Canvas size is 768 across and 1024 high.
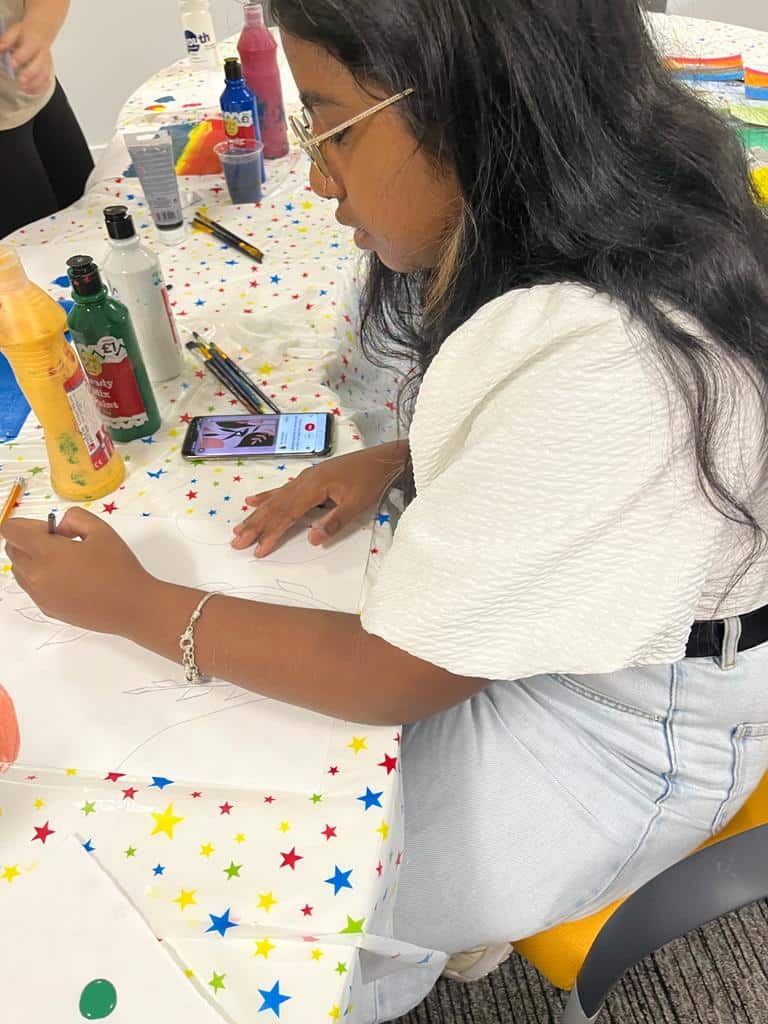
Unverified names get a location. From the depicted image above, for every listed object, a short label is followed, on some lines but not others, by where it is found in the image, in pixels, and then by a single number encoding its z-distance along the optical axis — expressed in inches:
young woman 20.5
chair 22.1
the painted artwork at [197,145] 55.4
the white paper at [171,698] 23.7
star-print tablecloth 19.6
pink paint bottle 52.5
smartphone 34.3
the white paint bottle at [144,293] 33.8
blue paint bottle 48.9
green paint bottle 30.2
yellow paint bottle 27.0
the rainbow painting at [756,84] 59.2
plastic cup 50.1
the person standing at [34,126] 53.2
